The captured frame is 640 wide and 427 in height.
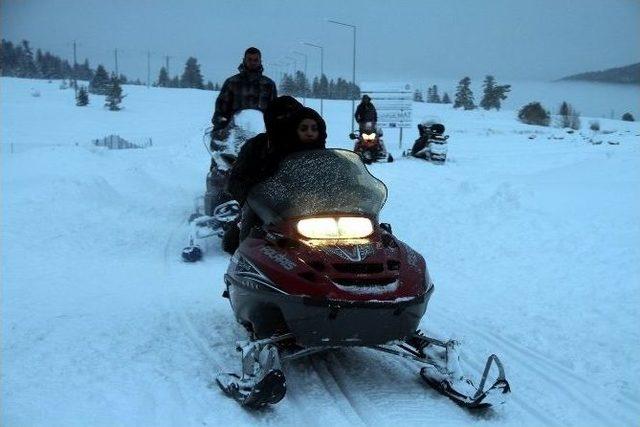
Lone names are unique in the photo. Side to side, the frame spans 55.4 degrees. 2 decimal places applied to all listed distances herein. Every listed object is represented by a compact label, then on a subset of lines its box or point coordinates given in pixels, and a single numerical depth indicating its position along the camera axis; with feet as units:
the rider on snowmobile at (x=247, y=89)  29.19
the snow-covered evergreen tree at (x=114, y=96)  202.89
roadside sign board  85.61
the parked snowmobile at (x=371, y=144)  57.98
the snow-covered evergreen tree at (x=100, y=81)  261.03
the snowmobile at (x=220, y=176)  25.61
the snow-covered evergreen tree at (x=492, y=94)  222.28
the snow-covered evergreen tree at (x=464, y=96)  228.22
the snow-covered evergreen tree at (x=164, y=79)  378.83
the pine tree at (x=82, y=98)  208.03
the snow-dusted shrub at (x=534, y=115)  171.94
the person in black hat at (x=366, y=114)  59.88
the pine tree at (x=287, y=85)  190.08
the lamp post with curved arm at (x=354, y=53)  98.84
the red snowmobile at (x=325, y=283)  11.88
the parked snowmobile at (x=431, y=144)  59.21
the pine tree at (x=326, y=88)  342.01
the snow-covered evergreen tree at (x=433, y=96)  336.70
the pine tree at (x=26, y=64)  357.41
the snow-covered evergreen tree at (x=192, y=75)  352.90
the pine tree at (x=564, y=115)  142.41
